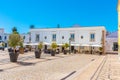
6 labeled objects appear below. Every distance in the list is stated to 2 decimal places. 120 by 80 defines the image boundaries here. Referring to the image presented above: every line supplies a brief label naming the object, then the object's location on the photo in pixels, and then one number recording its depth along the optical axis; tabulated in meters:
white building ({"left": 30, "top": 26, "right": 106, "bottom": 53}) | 17.35
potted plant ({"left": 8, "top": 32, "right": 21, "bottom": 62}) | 7.06
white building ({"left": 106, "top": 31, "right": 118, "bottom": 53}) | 20.81
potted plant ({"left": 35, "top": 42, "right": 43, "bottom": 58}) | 9.07
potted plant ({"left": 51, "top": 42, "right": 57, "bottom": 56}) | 13.81
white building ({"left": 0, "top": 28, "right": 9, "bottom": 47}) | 26.53
